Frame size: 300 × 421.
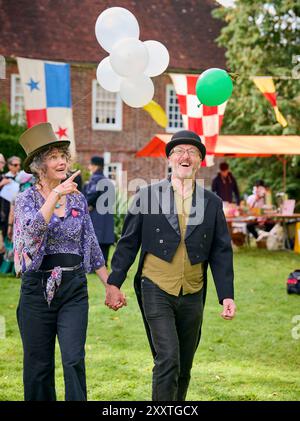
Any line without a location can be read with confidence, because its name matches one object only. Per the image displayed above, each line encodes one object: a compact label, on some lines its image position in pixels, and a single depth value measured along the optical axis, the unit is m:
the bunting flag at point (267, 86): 12.10
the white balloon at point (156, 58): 6.21
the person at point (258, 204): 17.95
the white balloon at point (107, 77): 6.21
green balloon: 6.00
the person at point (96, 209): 11.88
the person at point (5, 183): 11.55
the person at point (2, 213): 11.47
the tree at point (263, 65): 23.56
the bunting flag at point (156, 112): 8.44
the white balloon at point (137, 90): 6.09
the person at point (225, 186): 17.64
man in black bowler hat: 4.84
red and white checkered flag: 12.54
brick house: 27.97
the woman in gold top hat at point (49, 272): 4.45
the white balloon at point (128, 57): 5.79
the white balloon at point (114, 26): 5.92
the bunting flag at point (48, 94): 11.16
